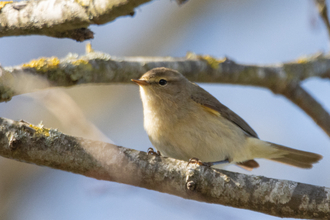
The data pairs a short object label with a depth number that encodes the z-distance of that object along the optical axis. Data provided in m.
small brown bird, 7.68
